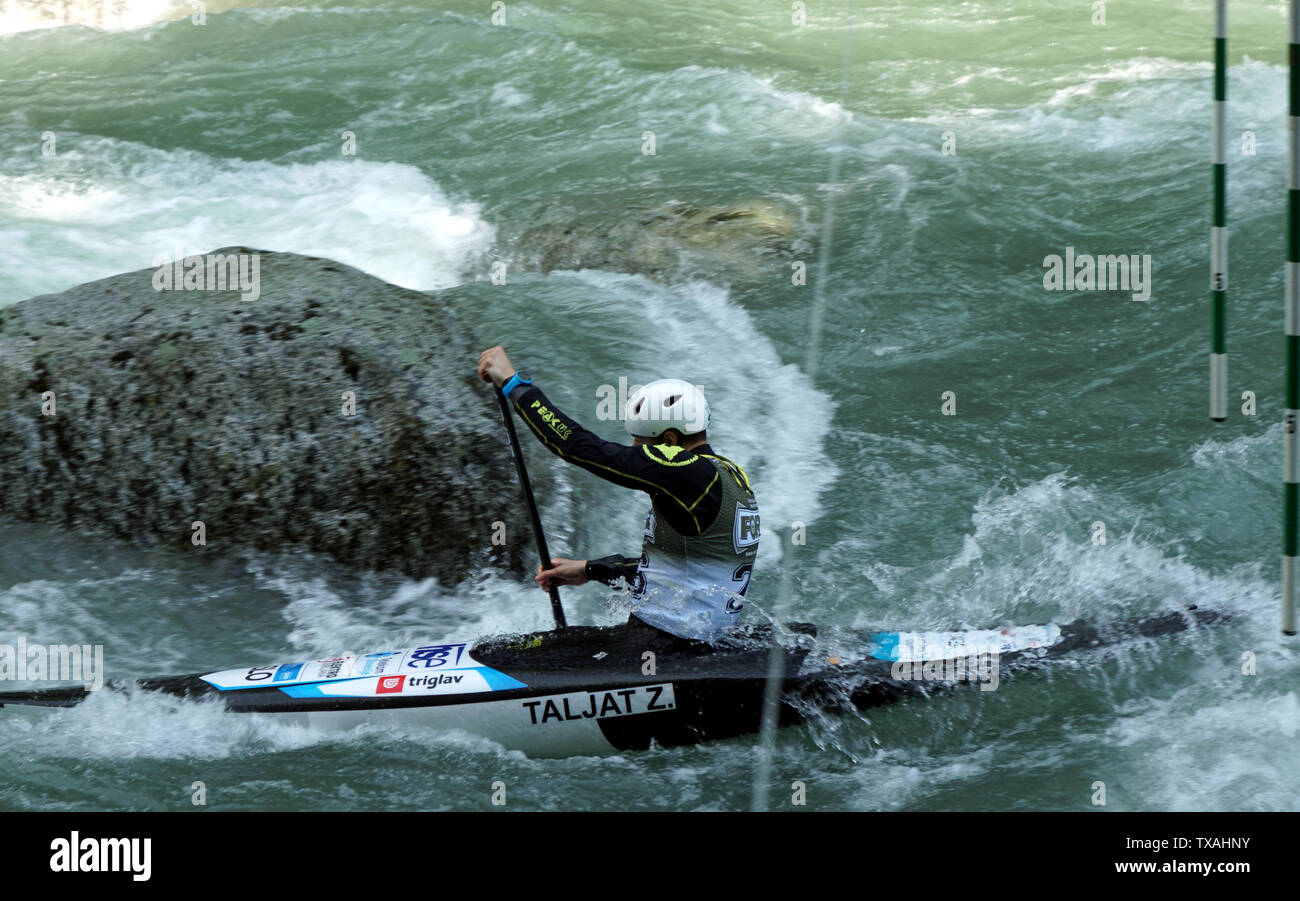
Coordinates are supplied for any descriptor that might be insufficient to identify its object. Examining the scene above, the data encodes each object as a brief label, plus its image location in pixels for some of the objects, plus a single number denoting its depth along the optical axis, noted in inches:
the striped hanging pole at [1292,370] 317.4
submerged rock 677.3
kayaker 344.2
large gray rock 462.0
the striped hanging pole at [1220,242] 378.0
